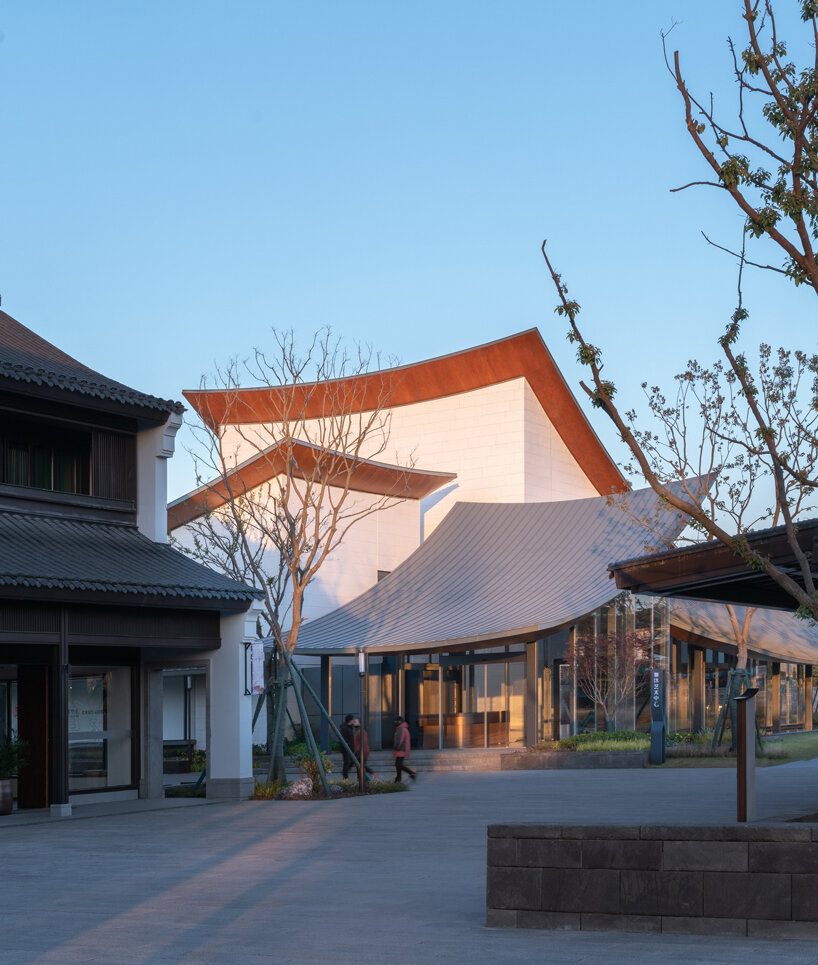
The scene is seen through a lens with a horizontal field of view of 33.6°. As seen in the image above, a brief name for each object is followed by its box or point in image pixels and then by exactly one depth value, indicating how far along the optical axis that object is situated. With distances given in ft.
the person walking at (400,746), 91.56
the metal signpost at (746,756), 35.29
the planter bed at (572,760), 108.99
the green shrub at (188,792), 81.00
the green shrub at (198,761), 93.80
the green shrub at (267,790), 79.56
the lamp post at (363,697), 83.10
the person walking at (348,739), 89.67
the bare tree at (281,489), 94.99
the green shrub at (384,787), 84.43
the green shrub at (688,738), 117.60
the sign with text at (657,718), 106.32
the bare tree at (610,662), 121.52
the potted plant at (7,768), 70.13
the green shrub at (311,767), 80.94
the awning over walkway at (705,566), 48.26
